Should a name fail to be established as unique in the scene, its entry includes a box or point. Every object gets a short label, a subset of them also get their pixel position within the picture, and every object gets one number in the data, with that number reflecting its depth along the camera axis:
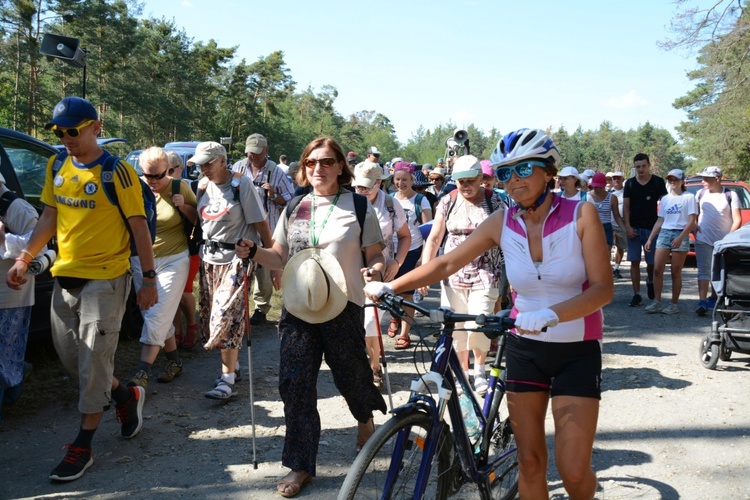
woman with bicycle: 2.73
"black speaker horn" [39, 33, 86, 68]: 7.36
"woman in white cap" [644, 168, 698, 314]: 9.78
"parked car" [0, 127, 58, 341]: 5.47
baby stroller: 6.95
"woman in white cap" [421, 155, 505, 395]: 5.68
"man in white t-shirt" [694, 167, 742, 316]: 9.75
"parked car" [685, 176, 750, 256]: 15.28
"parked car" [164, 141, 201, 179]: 16.85
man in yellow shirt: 4.10
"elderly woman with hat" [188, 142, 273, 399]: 5.46
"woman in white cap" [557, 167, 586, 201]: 10.59
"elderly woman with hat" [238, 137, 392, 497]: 3.87
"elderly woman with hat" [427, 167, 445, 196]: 12.10
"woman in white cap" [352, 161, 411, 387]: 6.10
